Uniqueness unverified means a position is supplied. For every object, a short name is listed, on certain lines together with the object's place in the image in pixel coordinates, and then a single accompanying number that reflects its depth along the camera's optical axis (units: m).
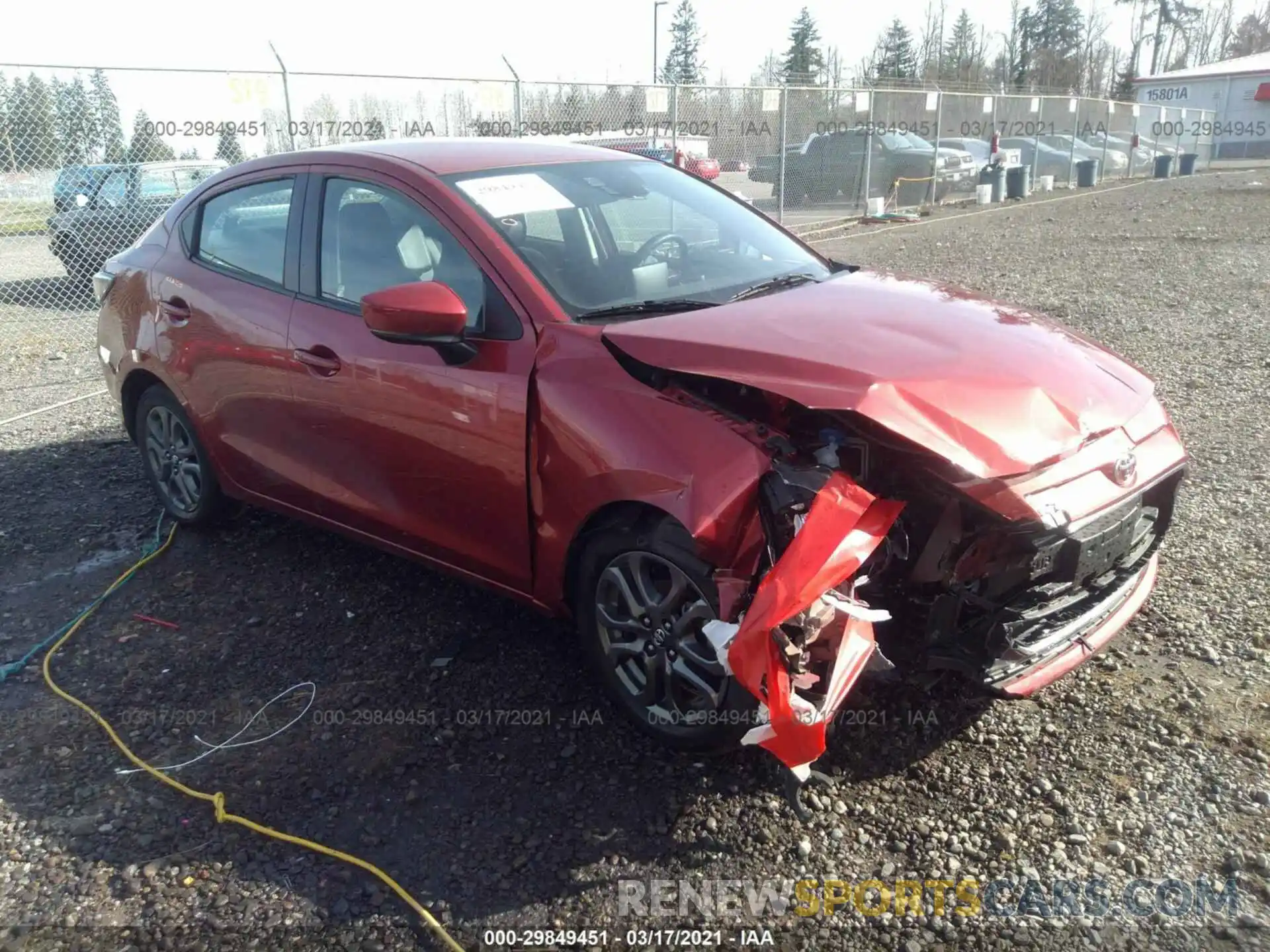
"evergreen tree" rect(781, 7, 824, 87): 59.62
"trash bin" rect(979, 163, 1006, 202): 22.80
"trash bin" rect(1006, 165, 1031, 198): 23.39
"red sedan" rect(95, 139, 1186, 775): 2.64
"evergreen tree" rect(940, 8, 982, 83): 61.20
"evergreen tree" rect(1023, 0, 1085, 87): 67.38
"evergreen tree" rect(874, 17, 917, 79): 61.16
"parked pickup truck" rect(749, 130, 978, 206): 20.12
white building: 48.25
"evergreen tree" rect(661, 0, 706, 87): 66.50
